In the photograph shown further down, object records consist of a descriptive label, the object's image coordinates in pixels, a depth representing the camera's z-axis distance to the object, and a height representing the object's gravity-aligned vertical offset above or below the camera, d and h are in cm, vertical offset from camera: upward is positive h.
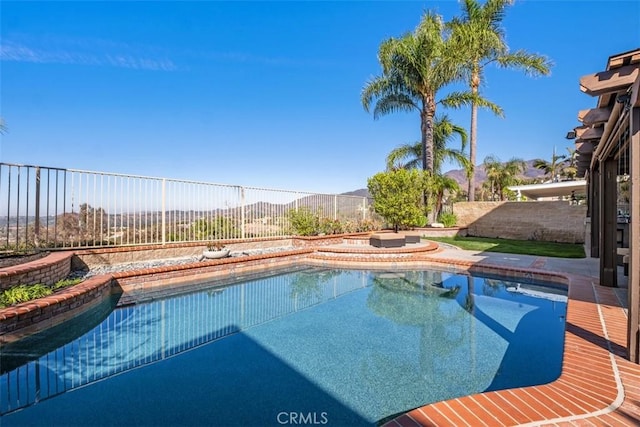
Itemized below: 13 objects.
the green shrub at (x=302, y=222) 1344 -22
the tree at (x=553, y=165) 4522 +843
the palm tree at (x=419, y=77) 1462 +739
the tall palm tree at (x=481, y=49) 1484 +905
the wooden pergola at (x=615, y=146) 296 +116
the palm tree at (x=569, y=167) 4086 +753
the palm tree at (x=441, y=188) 1715 +178
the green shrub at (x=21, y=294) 442 -122
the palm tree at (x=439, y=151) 1798 +429
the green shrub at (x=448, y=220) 1780 -18
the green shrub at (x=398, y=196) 1225 +91
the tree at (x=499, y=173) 4035 +626
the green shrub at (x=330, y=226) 1422 -44
